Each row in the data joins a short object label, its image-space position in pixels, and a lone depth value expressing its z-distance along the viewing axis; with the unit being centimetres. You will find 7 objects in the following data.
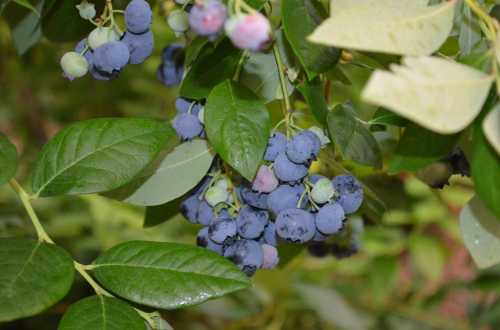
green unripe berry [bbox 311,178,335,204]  50
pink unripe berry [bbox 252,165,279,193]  50
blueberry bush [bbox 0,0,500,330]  43
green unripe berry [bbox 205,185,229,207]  52
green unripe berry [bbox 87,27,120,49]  51
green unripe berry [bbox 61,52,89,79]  51
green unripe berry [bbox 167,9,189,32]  52
